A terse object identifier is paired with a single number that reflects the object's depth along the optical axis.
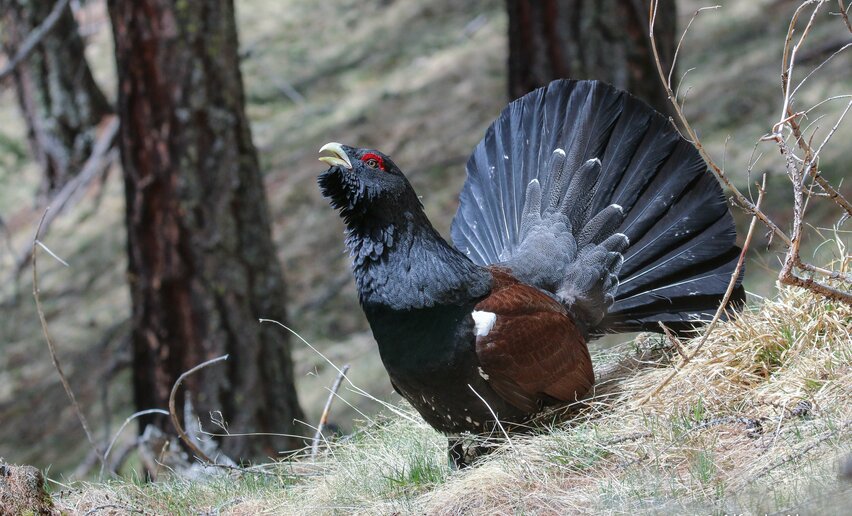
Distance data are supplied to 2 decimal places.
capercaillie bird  8.79
